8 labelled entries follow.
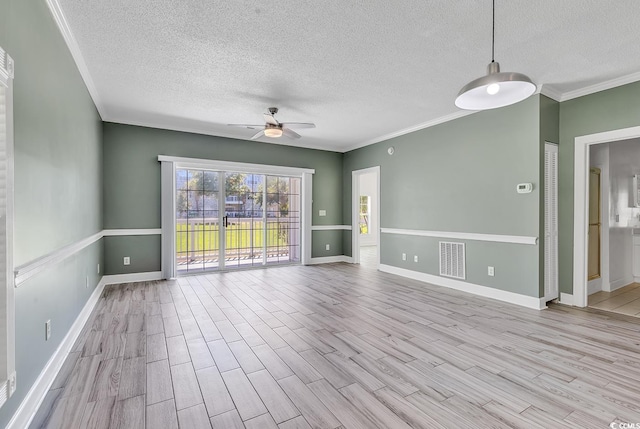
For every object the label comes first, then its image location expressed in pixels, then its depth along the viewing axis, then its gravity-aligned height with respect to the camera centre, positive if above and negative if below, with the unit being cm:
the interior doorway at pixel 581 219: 378 -8
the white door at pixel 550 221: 385 -11
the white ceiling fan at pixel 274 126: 412 +122
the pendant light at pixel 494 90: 183 +81
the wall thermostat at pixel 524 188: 379 +32
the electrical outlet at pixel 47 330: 214 -82
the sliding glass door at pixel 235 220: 575 -11
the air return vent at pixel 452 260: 469 -74
